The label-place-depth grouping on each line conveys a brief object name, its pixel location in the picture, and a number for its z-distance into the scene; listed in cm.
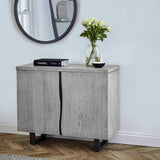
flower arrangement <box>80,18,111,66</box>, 338
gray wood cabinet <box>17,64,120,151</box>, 329
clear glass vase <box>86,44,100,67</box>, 345
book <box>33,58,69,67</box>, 345
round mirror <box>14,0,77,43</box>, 366
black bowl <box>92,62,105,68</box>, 332
